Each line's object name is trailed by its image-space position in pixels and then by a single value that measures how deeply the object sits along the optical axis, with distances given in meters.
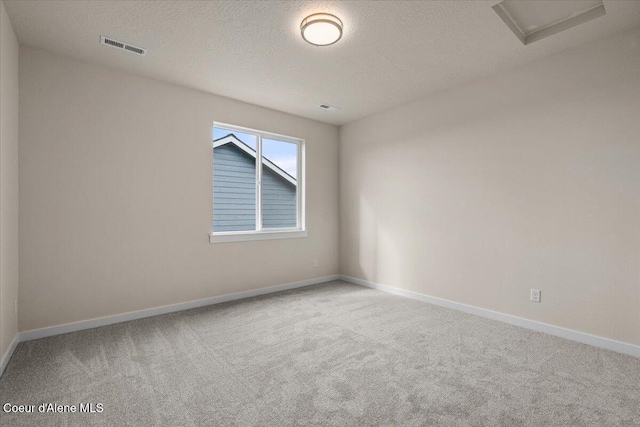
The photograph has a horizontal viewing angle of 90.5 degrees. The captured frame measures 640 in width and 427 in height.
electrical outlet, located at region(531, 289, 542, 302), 3.16
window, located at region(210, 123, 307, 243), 4.23
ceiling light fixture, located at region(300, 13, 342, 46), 2.42
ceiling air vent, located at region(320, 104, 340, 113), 4.43
